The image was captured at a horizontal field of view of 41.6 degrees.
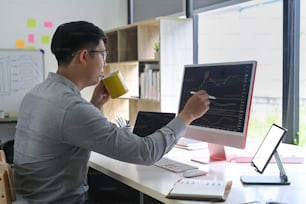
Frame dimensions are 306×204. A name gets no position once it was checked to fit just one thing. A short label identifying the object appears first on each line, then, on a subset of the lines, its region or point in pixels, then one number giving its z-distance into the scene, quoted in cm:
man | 156
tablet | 169
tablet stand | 164
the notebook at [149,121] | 223
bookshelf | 334
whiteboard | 429
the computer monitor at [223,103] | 187
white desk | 148
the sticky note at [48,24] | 450
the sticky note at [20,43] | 440
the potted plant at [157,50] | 338
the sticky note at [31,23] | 444
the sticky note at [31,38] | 445
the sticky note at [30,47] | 443
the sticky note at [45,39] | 450
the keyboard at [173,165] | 192
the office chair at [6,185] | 154
